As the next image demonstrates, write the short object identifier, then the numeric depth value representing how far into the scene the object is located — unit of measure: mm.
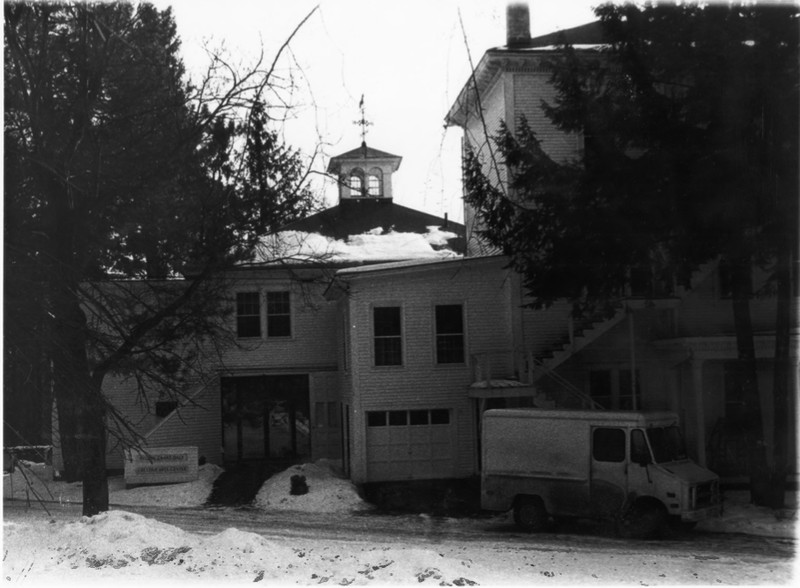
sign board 25266
